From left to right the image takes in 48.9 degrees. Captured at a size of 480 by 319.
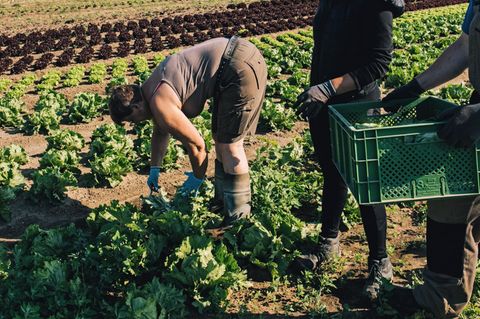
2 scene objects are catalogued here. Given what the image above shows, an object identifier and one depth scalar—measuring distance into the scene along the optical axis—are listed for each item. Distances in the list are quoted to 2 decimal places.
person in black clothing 3.76
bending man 4.49
